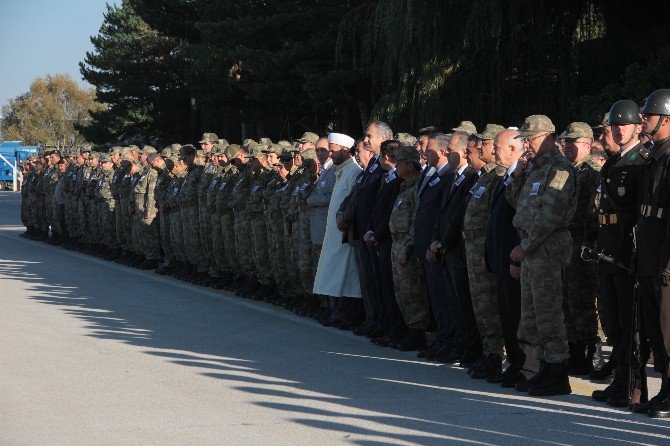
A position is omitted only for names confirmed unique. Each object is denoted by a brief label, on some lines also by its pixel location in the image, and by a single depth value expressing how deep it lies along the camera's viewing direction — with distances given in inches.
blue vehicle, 3106.8
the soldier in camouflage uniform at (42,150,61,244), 1080.2
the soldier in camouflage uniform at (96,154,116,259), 902.4
